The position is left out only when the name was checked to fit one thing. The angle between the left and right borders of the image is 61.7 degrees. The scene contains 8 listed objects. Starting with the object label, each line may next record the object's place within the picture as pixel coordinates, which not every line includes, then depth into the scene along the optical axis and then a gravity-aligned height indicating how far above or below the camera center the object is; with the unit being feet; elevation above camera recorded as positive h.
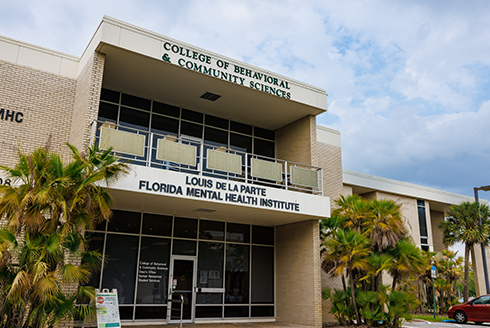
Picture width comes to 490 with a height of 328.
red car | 61.97 -4.68
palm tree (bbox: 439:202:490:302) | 86.38 +11.20
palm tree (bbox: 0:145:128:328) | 27.09 +2.73
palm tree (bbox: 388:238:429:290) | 47.47 +1.94
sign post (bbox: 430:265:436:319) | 69.00 +1.11
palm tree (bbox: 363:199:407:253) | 48.49 +6.10
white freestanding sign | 35.42 -3.12
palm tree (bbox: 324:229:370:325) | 46.50 +2.66
